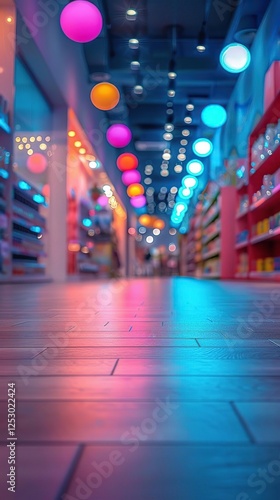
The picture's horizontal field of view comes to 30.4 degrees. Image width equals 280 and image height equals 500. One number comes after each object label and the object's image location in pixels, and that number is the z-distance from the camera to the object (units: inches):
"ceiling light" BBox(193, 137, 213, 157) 380.8
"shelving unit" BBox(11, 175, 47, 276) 265.4
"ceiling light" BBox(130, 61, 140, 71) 312.5
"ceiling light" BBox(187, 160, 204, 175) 455.8
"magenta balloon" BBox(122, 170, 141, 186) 440.1
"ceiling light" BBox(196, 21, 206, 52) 293.1
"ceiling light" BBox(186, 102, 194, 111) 413.7
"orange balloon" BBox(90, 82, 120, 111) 275.7
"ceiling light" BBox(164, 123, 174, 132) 437.4
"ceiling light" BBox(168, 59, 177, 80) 326.8
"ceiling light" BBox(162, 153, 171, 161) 583.7
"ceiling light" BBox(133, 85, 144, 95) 359.9
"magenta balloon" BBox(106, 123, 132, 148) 332.8
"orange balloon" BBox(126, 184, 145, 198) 471.8
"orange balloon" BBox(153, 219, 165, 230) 1016.9
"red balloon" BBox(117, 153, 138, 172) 393.7
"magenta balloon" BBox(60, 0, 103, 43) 200.7
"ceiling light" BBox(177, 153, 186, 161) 626.0
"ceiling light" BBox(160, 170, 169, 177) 707.2
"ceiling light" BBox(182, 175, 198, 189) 510.9
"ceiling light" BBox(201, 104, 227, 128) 326.0
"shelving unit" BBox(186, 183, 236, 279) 414.9
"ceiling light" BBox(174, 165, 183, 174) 693.3
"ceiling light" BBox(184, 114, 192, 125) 427.0
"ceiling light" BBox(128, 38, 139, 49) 298.7
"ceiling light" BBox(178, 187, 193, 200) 581.8
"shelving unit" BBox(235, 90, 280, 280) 255.8
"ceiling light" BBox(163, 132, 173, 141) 496.2
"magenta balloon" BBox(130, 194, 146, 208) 566.8
